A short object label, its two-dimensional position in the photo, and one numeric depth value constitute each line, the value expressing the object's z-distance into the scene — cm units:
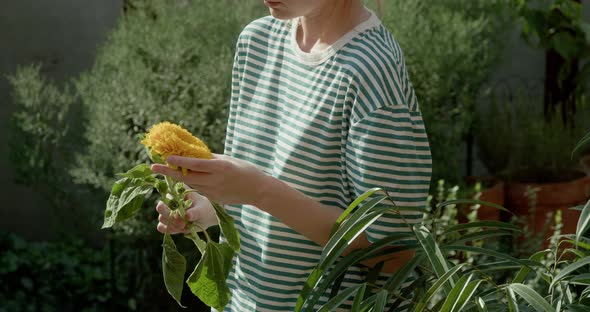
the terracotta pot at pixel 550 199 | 428
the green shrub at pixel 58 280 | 417
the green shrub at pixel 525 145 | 449
